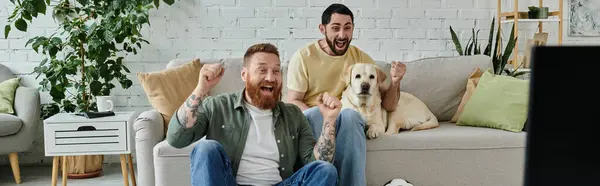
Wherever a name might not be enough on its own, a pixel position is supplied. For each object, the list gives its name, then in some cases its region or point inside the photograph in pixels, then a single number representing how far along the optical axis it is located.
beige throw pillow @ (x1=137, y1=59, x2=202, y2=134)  3.08
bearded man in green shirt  2.11
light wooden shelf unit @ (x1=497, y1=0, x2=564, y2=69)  4.09
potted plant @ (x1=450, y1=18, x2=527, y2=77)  3.90
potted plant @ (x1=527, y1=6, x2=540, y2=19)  4.12
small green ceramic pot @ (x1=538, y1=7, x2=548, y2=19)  4.11
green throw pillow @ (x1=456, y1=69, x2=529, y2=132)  3.08
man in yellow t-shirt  3.04
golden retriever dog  2.90
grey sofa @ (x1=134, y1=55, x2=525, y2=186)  2.80
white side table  3.27
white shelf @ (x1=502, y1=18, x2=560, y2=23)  4.09
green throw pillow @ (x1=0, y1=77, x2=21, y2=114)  3.78
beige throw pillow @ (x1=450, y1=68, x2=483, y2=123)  3.32
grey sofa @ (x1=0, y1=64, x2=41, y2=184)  3.66
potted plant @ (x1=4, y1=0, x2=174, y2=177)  3.75
